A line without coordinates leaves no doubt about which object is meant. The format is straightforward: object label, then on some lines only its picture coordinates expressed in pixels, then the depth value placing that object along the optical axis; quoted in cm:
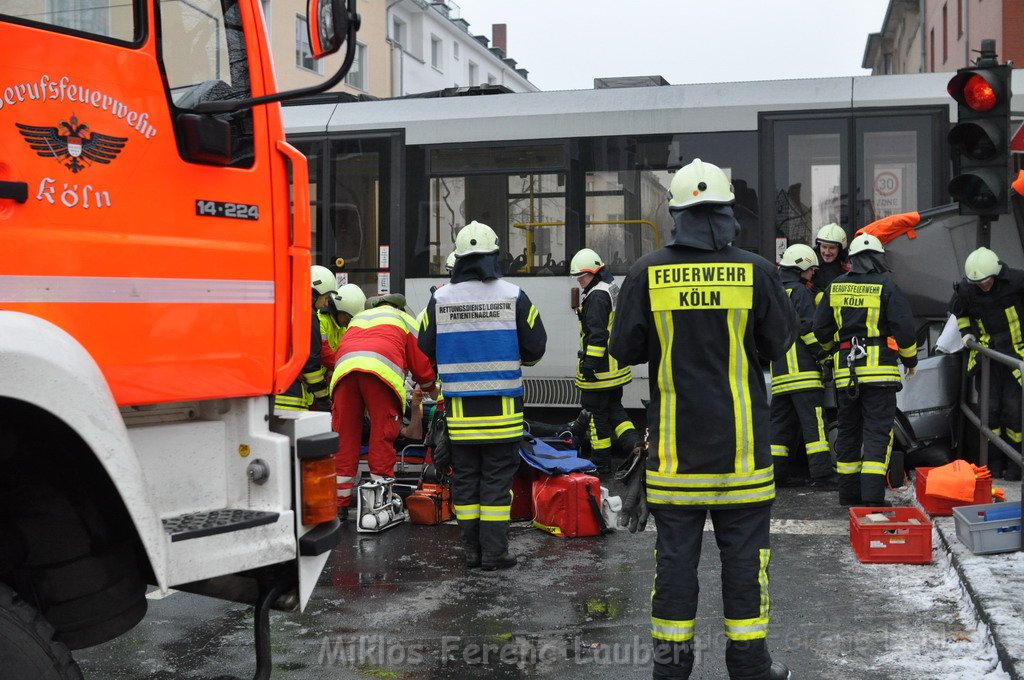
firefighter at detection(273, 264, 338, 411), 757
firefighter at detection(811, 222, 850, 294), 919
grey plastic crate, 579
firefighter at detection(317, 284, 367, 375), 852
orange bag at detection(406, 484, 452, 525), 754
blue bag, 718
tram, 1011
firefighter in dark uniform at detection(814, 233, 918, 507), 753
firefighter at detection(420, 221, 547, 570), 638
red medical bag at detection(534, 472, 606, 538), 704
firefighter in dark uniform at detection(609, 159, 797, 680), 405
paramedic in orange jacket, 739
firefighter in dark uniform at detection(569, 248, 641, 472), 922
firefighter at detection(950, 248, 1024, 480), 840
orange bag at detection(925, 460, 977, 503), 674
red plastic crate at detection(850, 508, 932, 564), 612
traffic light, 716
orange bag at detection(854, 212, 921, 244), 936
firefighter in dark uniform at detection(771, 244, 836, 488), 851
